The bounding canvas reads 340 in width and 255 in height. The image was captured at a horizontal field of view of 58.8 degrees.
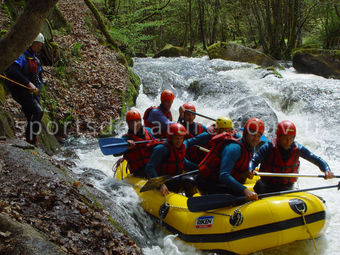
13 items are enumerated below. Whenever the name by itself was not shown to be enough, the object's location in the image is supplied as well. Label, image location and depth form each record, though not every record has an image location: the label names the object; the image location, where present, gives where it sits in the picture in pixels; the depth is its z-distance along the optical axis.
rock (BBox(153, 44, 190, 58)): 21.30
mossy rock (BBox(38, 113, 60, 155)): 6.42
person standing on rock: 5.14
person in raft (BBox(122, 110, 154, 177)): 5.25
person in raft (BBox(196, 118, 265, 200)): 3.96
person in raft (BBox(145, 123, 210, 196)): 4.68
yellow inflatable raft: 3.78
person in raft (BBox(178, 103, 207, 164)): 5.80
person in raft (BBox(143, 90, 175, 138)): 5.91
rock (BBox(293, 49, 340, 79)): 12.98
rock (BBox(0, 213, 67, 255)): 2.41
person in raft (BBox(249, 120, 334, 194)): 4.16
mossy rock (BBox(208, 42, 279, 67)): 15.44
